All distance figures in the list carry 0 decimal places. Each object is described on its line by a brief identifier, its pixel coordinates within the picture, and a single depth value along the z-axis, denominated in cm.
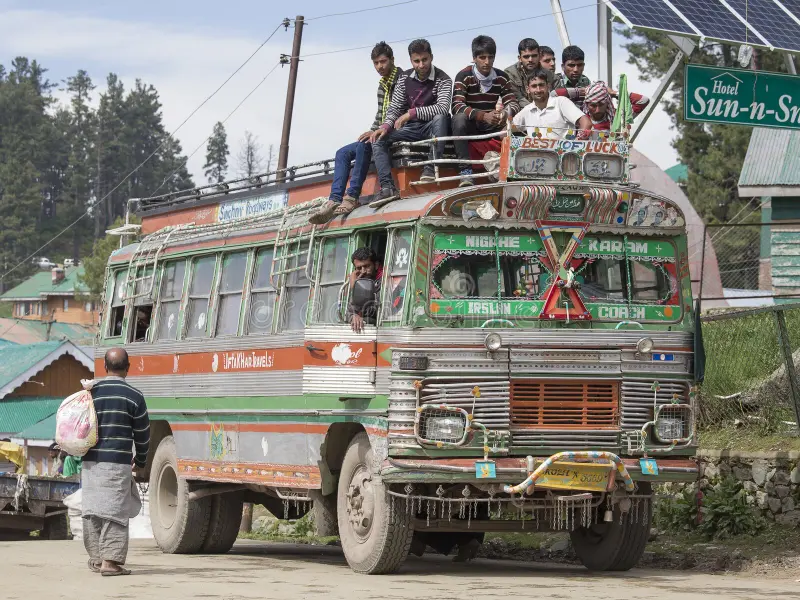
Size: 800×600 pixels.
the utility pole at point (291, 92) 3195
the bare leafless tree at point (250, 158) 10825
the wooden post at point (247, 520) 2473
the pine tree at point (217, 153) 14575
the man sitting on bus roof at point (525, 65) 1498
